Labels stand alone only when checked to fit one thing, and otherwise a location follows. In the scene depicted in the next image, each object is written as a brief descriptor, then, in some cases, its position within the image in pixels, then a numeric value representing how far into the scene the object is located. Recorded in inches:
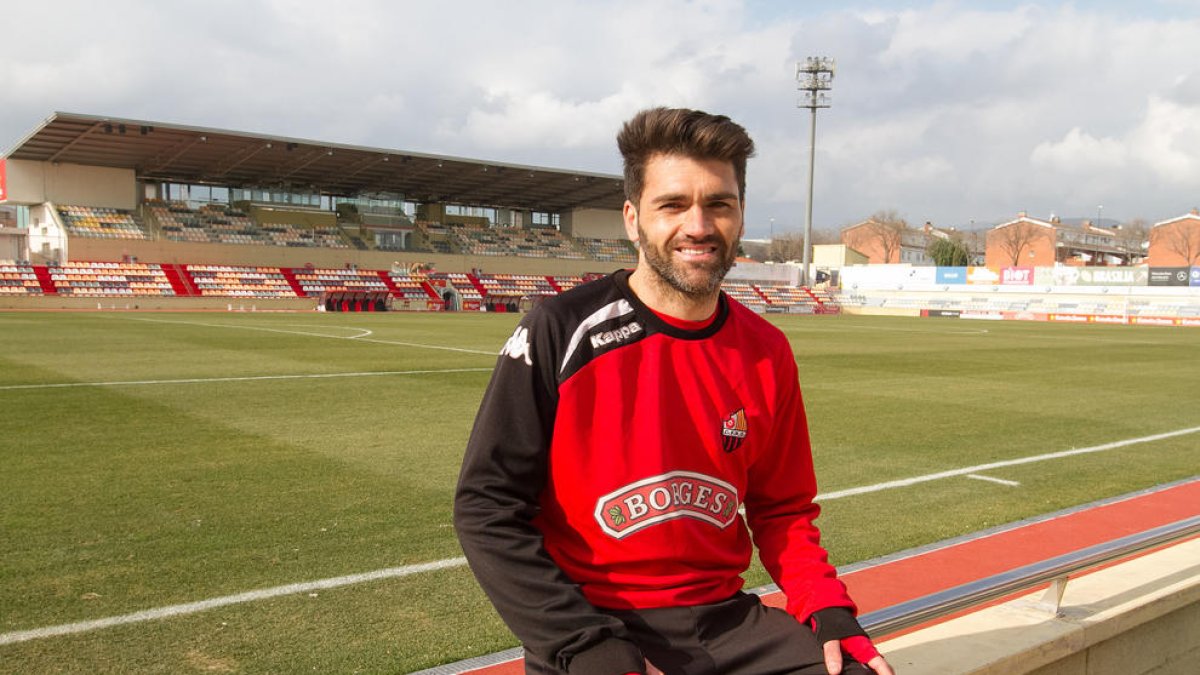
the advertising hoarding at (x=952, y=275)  2274.9
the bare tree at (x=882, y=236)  3799.2
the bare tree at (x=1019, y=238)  3235.7
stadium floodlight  2448.3
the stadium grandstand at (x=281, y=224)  1779.0
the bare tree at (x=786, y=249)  4524.1
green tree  3437.0
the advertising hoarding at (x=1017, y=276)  2143.2
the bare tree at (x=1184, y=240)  2790.4
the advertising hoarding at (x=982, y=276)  2209.6
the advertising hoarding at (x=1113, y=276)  1969.7
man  76.7
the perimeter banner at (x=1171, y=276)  1900.8
